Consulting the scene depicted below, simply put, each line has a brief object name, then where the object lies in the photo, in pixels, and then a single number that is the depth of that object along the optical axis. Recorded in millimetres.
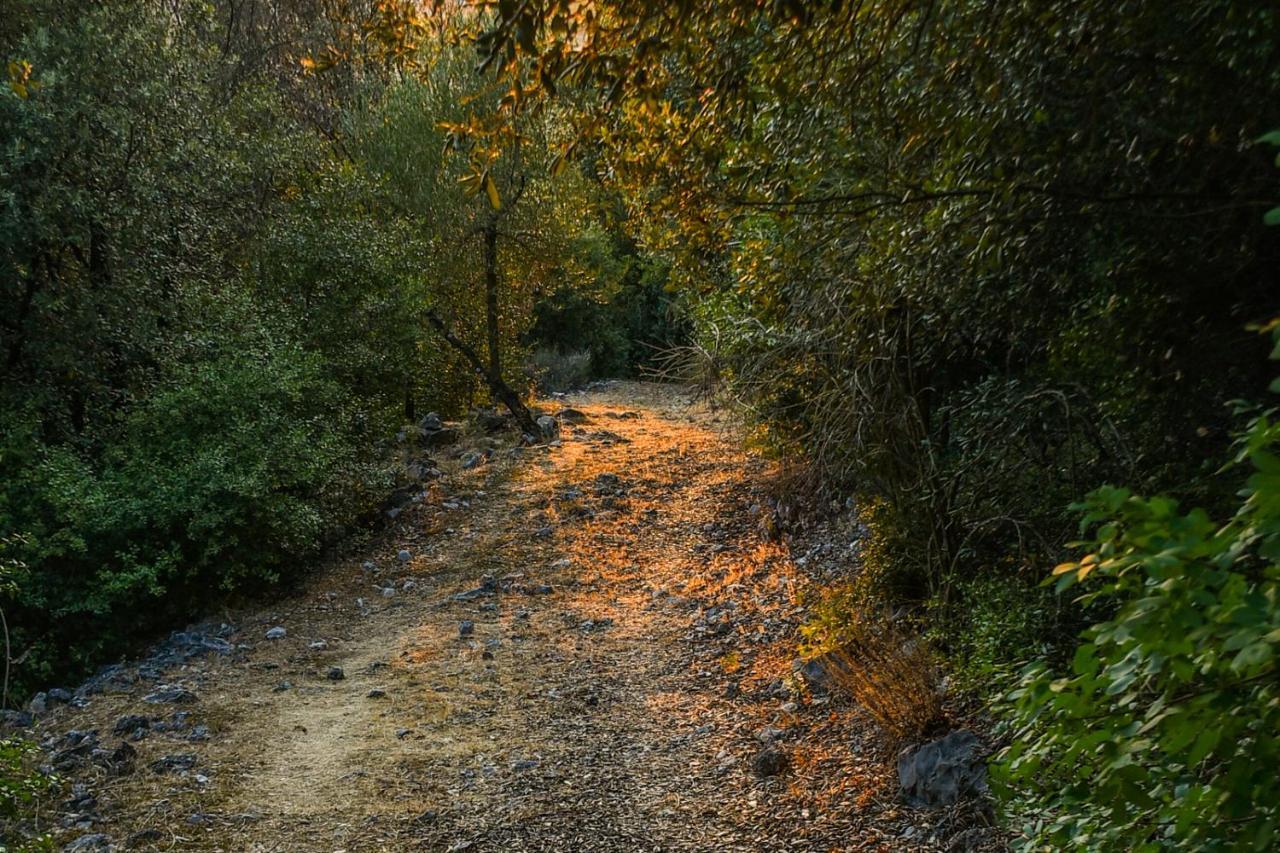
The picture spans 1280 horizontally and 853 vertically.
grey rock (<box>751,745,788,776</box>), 5289
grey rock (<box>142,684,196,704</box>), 6855
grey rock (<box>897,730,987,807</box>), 4344
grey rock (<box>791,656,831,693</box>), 6141
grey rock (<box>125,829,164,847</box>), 4770
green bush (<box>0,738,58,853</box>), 3934
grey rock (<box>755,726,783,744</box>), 5715
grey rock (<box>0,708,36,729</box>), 6551
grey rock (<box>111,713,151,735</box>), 6223
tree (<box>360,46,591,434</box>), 14930
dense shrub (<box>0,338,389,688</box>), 7930
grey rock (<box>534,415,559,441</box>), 16216
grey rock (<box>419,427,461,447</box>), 15594
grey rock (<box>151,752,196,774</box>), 5645
